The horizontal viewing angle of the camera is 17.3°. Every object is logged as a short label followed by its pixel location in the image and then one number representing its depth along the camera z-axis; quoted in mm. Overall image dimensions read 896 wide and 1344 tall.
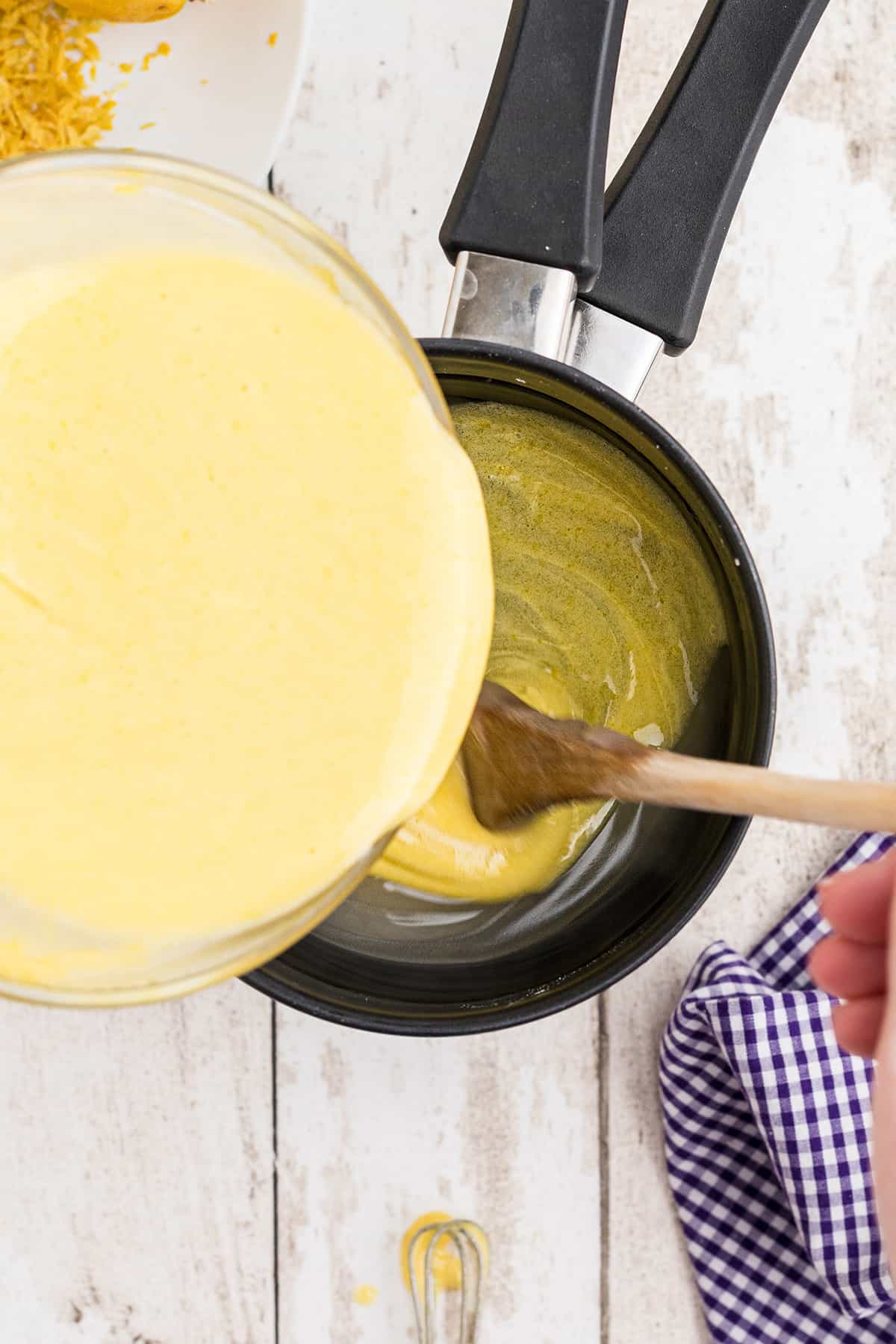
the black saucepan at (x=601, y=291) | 596
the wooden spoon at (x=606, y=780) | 555
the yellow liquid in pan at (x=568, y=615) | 623
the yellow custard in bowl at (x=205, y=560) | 519
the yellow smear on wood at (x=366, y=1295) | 711
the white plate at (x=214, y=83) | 671
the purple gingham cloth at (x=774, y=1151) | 685
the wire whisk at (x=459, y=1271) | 704
